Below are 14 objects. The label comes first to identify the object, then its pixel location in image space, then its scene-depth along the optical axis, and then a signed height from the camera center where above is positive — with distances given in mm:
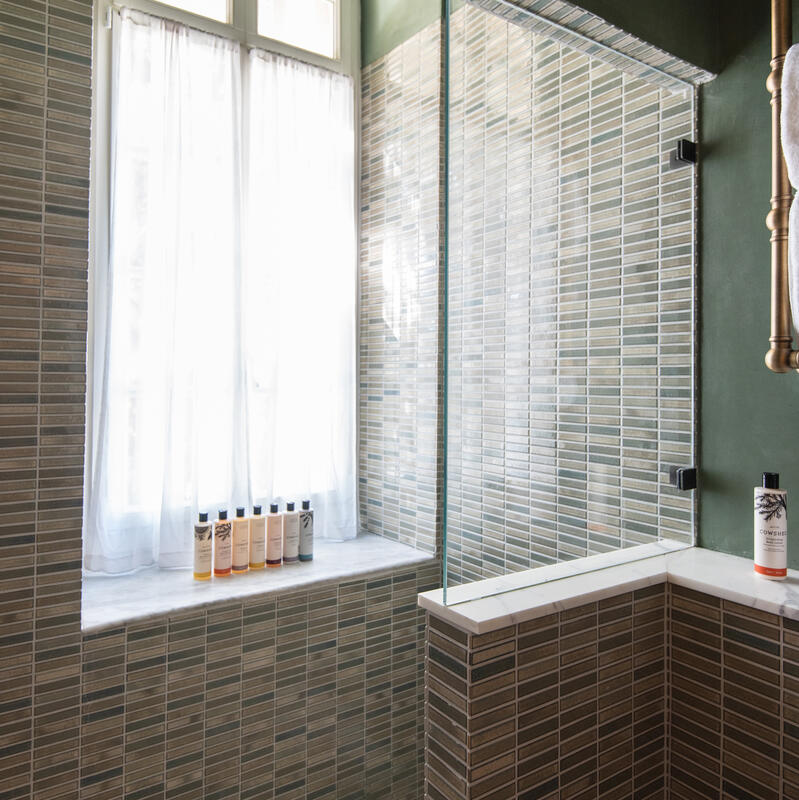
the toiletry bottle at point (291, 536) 1901 -437
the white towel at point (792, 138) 995 +461
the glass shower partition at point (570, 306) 1167 +211
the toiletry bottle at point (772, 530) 1109 -237
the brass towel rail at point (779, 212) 1125 +373
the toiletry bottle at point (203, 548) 1738 -439
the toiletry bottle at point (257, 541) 1835 -438
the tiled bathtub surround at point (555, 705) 922 -516
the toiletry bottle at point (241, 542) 1813 -438
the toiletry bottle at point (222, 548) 1765 -444
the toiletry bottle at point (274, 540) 1866 -440
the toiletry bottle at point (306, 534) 1922 -435
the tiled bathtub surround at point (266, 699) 1397 -802
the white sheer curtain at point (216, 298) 1810 +355
